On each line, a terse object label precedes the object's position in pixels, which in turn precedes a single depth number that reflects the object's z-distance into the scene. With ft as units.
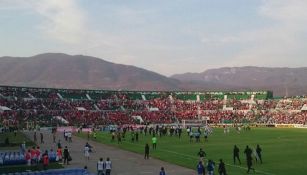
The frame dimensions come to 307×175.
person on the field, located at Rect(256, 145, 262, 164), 114.72
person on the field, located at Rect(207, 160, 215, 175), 91.81
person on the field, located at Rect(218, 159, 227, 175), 92.27
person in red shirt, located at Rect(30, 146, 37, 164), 115.75
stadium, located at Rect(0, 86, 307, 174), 177.85
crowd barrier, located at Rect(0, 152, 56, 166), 115.85
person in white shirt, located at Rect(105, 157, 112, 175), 97.81
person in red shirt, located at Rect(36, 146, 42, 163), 115.92
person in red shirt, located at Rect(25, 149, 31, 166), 114.62
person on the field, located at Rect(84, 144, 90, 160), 126.82
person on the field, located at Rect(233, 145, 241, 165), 114.11
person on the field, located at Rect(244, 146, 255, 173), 101.60
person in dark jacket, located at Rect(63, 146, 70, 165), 118.19
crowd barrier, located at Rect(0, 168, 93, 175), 87.04
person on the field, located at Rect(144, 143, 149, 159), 128.06
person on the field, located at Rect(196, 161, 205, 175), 92.85
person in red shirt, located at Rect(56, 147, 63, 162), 122.83
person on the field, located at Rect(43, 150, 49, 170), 109.82
